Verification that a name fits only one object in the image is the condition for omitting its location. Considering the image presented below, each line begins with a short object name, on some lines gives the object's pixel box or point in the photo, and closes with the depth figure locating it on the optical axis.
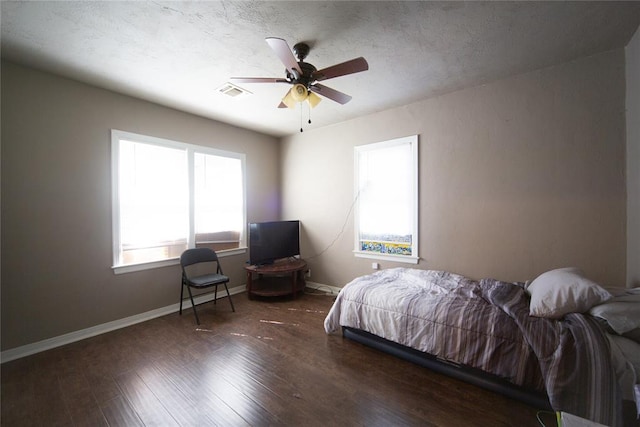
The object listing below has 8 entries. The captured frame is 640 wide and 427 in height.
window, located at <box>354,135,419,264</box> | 3.37
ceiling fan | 1.79
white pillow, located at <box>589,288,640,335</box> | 1.53
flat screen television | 3.84
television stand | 3.71
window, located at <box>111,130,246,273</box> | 2.98
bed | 1.46
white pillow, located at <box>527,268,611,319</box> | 1.67
